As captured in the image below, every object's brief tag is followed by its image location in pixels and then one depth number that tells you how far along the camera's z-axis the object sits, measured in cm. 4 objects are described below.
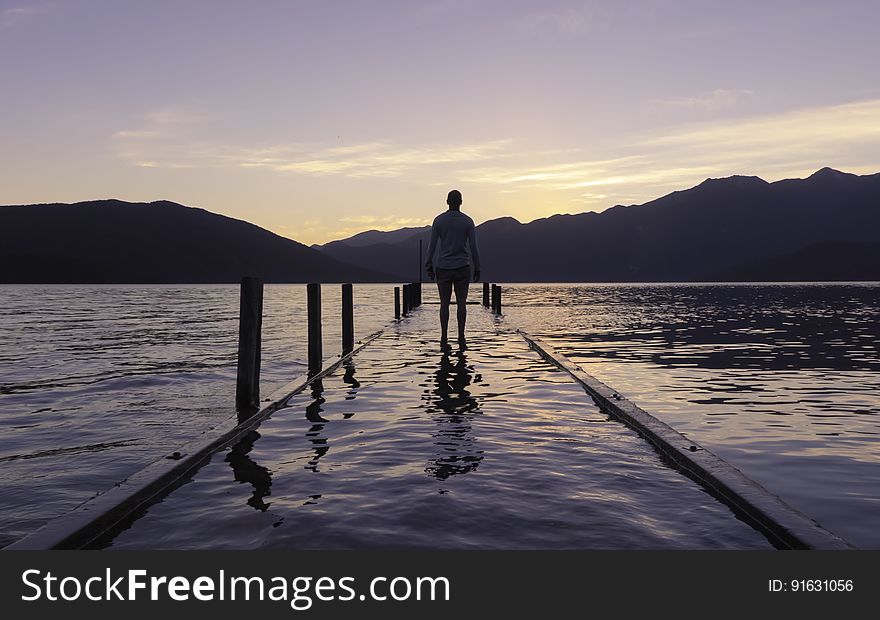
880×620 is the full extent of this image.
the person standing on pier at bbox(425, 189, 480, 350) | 1229
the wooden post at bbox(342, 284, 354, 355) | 1491
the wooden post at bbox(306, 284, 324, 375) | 1120
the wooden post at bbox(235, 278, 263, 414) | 780
